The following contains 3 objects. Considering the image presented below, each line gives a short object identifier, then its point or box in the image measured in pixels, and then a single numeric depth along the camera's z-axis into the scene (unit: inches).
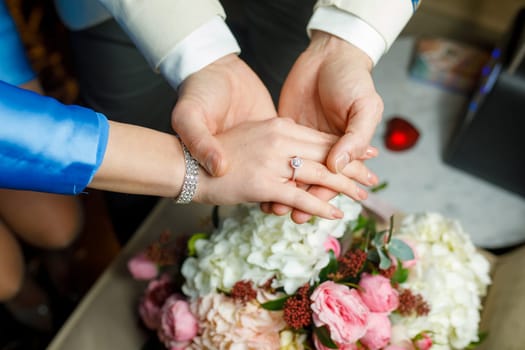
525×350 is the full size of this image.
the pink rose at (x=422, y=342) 23.5
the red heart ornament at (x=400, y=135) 56.1
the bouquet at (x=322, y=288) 21.9
